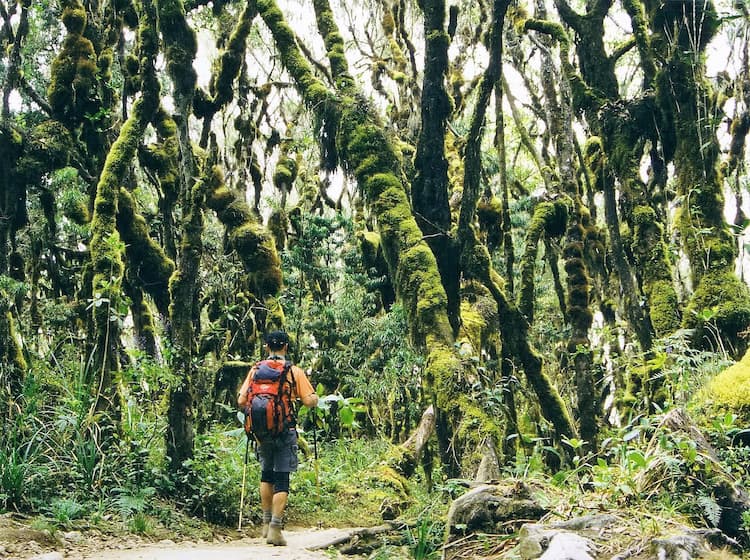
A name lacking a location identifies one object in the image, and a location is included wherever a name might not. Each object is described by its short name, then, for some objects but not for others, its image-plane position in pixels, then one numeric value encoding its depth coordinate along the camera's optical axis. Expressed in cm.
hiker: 616
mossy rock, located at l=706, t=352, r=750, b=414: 603
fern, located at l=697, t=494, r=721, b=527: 436
